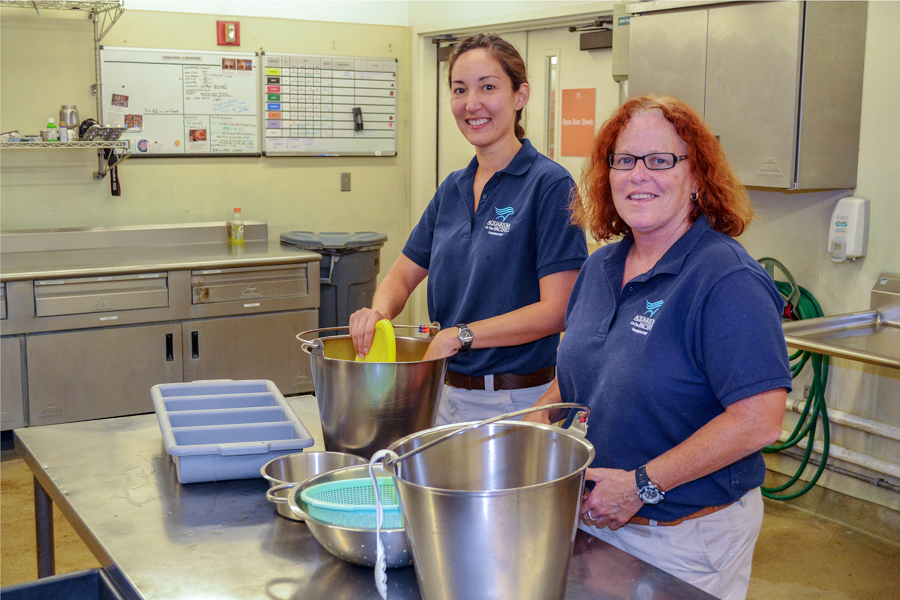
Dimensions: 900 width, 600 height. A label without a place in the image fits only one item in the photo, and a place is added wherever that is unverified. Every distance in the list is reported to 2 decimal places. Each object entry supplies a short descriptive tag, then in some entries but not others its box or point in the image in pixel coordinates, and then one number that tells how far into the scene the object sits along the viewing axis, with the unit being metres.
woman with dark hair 1.79
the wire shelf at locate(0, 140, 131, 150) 3.98
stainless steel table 1.17
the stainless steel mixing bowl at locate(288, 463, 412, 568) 1.16
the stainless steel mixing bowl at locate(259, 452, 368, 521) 1.44
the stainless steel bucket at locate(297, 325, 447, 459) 1.40
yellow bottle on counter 4.73
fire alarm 4.68
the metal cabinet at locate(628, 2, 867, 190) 2.95
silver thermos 4.20
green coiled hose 3.32
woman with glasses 1.29
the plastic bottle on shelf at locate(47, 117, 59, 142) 4.12
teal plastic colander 1.21
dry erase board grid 4.90
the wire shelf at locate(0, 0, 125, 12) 4.03
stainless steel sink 2.51
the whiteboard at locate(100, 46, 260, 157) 4.45
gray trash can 4.50
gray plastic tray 1.50
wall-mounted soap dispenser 3.12
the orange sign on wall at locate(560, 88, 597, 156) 4.26
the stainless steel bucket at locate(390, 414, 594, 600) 0.92
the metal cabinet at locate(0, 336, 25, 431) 3.69
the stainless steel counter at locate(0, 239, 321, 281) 3.82
